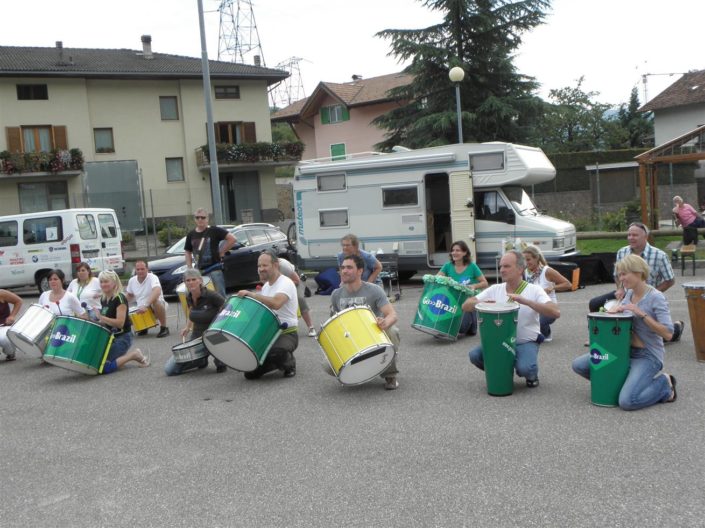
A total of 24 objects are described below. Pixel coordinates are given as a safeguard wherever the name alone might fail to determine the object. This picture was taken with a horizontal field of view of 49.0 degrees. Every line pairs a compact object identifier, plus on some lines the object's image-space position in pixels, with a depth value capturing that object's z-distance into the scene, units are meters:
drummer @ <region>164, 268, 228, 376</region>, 8.60
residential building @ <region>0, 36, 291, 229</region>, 36.97
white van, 18.80
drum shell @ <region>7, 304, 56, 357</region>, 9.17
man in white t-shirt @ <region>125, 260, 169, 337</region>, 11.41
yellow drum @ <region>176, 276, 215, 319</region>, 10.88
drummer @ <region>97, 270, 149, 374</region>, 8.95
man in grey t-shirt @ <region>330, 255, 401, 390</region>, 7.54
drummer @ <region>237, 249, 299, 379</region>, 7.93
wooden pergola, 19.70
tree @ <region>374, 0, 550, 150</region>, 29.67
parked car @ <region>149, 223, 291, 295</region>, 15.78
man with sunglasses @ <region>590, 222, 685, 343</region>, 8.36
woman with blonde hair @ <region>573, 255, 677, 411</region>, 5.96
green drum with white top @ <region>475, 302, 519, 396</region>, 6.55
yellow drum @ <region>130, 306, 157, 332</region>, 11.50
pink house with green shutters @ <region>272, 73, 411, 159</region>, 47.69
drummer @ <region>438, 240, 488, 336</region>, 9.90
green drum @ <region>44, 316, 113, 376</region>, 8.35
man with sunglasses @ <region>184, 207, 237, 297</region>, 11.60
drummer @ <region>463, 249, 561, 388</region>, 6.79
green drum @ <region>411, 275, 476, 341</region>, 9.40
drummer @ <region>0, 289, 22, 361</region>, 10.27
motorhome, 15.55
